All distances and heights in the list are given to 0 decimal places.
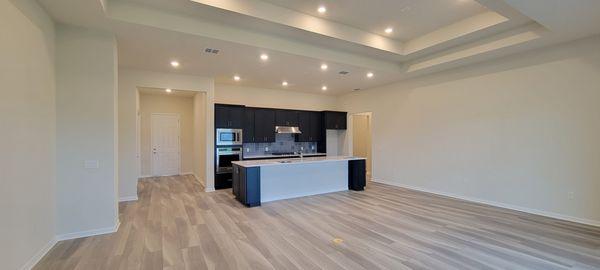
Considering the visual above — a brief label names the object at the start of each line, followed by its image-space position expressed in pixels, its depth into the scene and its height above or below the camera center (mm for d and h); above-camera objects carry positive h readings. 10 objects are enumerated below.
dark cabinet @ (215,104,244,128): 6802 +518
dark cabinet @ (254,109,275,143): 7688 +304
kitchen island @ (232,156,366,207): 5191 -967
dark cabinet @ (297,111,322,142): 8578 +306
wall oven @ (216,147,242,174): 6721 -590
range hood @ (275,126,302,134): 8055 +161
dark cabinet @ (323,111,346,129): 8773 +522
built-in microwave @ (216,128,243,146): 6843 -21
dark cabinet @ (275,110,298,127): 8086 +553
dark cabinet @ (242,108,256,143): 7406 +265
